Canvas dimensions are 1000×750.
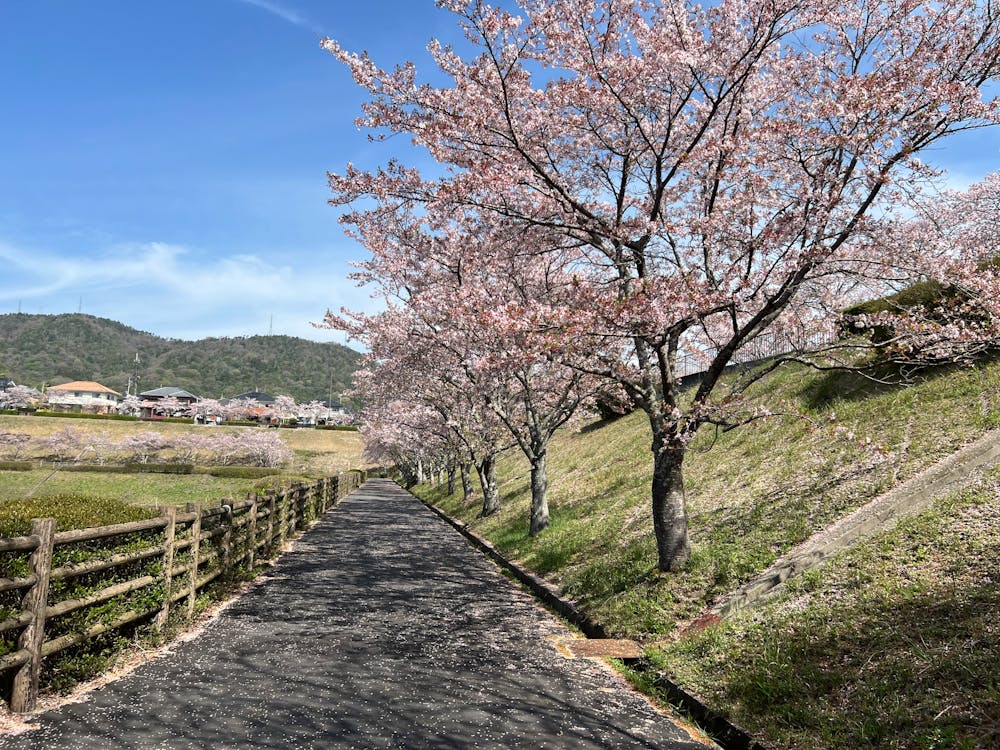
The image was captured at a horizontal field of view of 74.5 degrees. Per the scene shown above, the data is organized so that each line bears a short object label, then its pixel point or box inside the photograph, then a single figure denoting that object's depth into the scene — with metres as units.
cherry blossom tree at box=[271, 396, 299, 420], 139.00
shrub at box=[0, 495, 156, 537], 5.61
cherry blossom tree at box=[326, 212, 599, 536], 10.08
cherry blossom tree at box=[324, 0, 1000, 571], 7.44
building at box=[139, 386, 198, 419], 134.62
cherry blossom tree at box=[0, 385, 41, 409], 123.62
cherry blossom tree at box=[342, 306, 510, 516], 19.84
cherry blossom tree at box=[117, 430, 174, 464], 79.88
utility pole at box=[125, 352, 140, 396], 171.88
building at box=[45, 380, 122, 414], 131.57
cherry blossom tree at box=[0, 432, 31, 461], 74.06
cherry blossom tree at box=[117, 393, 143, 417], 137.96
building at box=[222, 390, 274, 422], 132.25
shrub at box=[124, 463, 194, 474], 59.31
